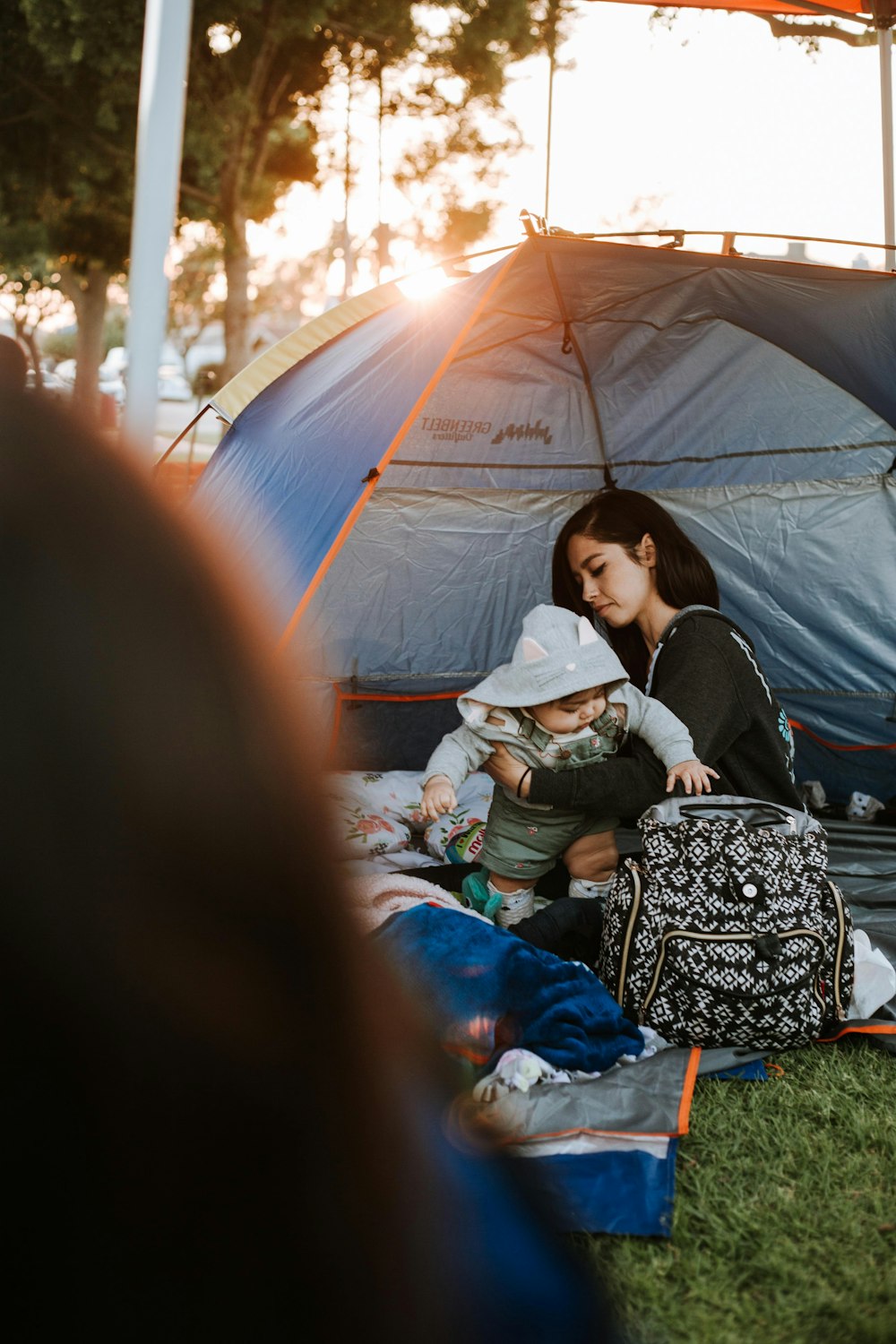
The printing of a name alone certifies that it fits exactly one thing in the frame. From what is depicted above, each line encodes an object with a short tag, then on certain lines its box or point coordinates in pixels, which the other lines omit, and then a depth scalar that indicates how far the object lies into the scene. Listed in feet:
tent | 12.66
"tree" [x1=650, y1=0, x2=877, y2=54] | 23.82
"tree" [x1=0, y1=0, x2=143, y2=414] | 33.09
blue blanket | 7.80
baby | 10.20
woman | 10.11
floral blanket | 12.64
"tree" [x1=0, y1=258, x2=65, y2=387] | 66.84
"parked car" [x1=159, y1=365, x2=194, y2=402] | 123.95
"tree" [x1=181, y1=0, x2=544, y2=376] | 36.15
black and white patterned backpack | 8.08
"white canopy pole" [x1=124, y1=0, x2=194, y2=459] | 7.51
